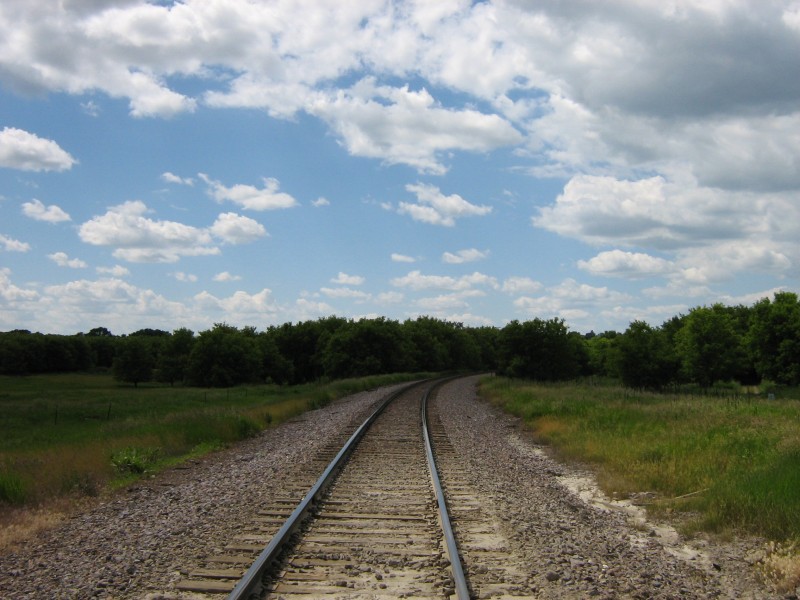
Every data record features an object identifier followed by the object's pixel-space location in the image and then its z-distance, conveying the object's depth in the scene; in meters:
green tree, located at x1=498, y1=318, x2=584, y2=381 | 58.59
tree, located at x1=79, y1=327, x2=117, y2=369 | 158.50
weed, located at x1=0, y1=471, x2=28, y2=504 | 9.57
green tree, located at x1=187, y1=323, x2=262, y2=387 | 87.31
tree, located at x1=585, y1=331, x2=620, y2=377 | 115.60
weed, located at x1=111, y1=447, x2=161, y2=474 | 12.29
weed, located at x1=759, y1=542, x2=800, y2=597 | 5.81
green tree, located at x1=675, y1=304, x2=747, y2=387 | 67.00
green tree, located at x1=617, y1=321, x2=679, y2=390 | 67.38
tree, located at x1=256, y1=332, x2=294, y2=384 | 98.00
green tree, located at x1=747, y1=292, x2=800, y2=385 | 65.00
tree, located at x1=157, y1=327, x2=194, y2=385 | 106.50
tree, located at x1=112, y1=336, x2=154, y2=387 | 108.56
